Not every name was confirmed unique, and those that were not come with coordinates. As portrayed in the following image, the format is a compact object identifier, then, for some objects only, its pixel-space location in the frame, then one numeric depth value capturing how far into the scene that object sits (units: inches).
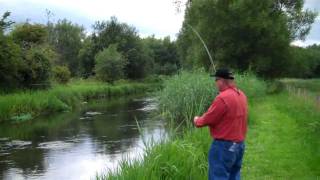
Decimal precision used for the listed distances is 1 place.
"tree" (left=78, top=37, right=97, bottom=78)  2077.4
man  231.0
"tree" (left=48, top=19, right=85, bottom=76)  2390.1
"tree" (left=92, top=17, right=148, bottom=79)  2073.5
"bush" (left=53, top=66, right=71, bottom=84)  1428.7
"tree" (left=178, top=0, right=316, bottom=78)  1114.9
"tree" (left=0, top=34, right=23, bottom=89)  1002.0
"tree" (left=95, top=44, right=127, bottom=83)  1797.4
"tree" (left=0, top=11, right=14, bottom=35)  1093.7
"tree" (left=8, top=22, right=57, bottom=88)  1125.6
